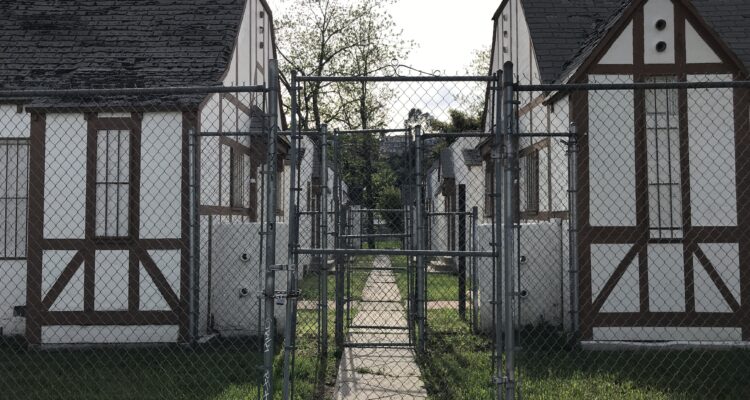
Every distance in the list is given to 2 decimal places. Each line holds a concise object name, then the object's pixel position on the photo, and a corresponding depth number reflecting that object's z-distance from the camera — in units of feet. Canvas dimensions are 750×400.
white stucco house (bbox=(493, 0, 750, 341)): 31.32
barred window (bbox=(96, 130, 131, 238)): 32.32
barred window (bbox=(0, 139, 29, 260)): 33.91
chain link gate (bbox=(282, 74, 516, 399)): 22.54
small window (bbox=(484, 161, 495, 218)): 53.11
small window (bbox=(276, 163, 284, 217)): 54.94
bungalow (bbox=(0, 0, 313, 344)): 31.89
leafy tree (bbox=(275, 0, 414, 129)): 96.89
